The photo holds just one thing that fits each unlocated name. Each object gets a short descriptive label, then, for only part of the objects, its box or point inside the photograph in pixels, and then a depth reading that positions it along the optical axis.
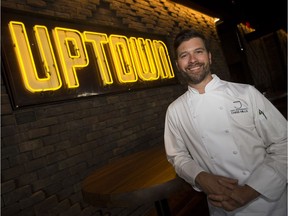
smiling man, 1.35
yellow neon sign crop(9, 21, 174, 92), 2.46
